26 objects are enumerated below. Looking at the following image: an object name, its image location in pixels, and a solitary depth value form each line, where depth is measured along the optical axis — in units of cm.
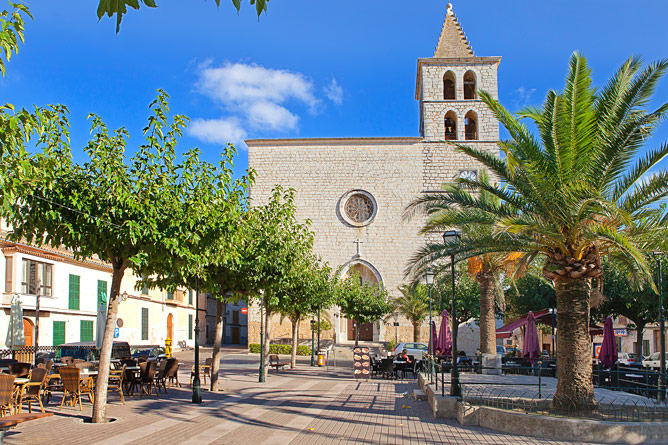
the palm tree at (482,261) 1370
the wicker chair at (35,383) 1030
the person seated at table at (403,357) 2324
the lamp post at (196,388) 1297
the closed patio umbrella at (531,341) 1992
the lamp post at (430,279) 1558
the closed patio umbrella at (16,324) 1833
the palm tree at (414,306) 3513
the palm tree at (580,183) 982
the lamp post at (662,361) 1222
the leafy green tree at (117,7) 330
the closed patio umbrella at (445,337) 2313
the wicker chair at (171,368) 1480
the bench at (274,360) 2322
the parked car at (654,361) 2641
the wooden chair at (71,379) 1106
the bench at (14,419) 686
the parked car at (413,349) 2930
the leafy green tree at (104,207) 940
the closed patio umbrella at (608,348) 1756
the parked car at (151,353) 2498
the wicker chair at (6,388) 827
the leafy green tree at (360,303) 3259
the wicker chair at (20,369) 1313
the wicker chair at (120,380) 1190
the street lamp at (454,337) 1176
